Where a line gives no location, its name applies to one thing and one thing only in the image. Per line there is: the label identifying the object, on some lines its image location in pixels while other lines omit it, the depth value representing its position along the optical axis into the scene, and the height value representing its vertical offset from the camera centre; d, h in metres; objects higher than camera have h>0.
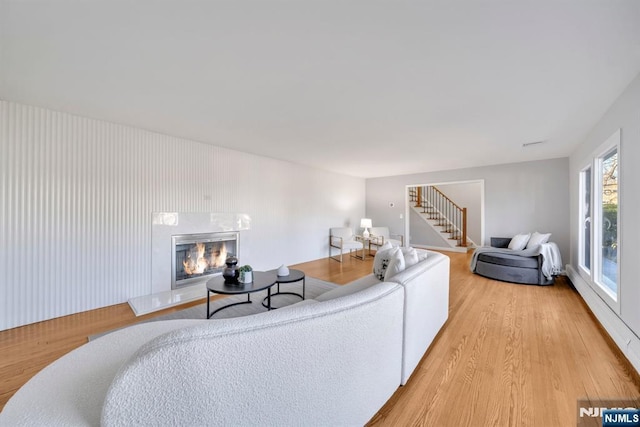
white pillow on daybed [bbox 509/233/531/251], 4.73 -0.51
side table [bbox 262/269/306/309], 2.92 -0.78
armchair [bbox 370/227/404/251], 6.70 -0.62
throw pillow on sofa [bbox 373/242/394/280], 2.78 -0.55
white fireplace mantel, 3.23 -0.65
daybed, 4.08 -0.84
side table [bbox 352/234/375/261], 6.36 -0.75
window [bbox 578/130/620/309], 2.59 -0.07
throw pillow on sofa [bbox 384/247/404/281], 2.15 -0.45
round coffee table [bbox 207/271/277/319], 2.51 -0.79
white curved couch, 0.72 -0.60
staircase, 7.66 +0.06
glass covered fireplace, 3.73 -0.69
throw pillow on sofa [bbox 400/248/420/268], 2.29 -0.42
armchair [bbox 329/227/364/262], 6.02 -0.65
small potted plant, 2.73 -0.69
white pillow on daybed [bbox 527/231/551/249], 4.48 -0.44
